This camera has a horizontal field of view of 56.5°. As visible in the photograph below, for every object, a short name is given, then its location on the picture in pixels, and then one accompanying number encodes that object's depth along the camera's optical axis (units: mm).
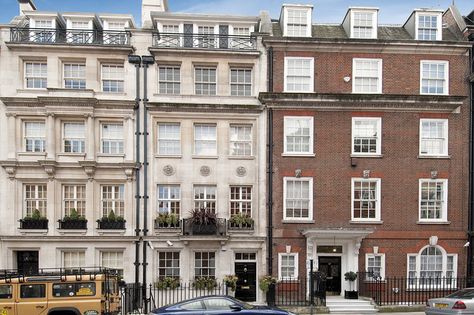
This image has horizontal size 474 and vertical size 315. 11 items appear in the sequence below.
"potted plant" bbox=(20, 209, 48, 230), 21500
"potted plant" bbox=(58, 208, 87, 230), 21609
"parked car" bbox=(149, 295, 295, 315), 13844
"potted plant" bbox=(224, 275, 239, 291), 21258
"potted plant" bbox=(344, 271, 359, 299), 21312
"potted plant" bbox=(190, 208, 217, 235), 21484
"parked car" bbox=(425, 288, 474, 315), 14680
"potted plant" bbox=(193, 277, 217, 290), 21453
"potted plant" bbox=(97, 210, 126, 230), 21812
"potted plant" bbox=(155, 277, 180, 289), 21314
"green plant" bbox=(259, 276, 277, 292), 20859
